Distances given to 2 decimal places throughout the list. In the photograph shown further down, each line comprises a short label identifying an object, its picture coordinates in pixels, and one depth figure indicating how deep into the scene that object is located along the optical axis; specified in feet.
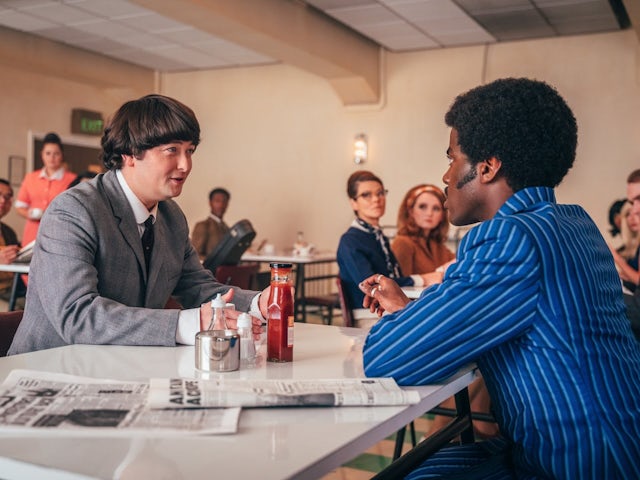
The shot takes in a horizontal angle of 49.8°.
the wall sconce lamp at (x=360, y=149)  26.43
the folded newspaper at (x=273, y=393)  3.43
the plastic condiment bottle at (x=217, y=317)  4.62
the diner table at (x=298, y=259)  20.20
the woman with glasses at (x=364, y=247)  10.73
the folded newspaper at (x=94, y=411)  3.11
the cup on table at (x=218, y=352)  4.23
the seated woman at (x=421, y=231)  13.14
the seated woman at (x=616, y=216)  18.69
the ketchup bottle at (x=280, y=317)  4.58
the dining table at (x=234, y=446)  2.68
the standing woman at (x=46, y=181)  19.66
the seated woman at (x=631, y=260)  11.56
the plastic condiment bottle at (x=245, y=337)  4.40
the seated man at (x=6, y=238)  15.58
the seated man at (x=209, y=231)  24.64
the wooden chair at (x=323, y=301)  16.87
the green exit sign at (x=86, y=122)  27.43
